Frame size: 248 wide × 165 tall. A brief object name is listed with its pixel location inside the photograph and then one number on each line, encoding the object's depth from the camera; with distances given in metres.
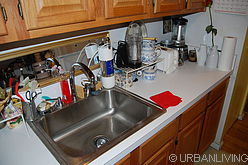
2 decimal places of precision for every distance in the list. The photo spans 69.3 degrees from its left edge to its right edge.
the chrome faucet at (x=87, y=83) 1.03
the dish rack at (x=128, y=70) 1.33
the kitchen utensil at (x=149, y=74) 1.47
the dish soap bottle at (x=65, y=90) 1.19
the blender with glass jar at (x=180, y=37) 1.79
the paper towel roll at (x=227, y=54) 1.55
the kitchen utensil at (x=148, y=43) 1.43
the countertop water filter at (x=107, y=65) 1.22
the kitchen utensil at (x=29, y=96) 0.98
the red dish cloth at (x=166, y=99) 1.17
